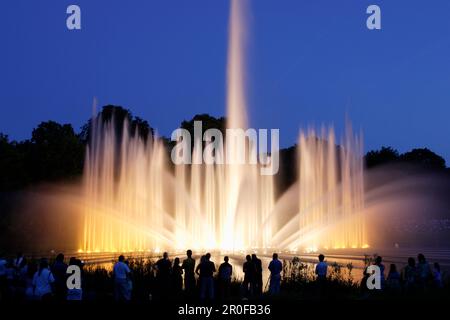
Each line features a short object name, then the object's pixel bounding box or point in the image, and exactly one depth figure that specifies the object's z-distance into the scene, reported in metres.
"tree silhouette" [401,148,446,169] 88.44
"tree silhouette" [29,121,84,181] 60.25
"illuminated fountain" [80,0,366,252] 43.94
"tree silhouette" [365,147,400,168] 83.03
